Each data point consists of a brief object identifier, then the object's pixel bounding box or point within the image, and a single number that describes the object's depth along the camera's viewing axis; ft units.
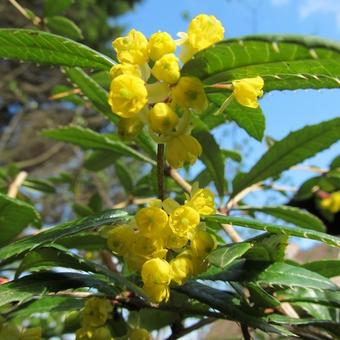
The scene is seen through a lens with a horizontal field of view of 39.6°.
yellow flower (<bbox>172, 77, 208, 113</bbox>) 0.30
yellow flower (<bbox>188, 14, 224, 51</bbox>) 0.32
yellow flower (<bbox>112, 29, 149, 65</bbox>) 0.31
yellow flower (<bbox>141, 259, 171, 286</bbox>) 0.31
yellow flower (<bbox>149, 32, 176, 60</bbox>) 0.32
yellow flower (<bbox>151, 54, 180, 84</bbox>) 0.30
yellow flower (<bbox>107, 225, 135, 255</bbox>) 0.34
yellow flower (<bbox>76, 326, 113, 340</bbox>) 0.37
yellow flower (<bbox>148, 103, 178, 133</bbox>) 0.30
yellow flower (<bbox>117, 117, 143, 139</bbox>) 0.31
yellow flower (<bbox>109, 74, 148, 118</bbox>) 0.29
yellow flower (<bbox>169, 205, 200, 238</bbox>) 0.32
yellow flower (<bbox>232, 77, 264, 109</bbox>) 0.32
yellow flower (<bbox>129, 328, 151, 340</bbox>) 0.39
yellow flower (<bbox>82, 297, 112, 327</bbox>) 0.38
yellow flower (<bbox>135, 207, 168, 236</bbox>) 0.32
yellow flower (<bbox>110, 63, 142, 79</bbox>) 0.30
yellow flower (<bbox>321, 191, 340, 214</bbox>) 0.91
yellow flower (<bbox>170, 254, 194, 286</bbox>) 0.32
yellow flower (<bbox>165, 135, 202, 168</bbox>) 0.32
